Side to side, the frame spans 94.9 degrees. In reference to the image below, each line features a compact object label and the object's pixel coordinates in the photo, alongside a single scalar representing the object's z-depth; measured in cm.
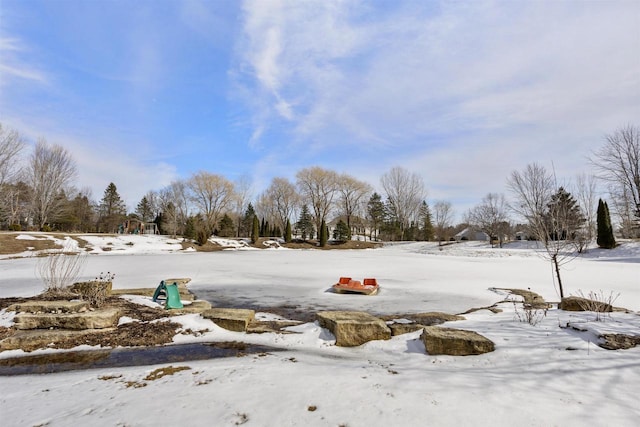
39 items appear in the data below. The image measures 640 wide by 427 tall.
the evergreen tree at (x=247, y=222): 5738
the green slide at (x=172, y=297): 680
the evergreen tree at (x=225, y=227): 4941
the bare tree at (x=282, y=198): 5306
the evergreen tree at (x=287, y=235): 4256
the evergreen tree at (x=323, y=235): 4106
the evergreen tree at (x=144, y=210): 6103
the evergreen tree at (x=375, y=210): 5106
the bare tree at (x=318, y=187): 4753
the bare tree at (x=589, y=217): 3196
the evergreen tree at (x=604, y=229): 2457
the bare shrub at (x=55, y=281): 686
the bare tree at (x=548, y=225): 786
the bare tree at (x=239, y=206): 5212
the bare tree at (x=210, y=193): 4697
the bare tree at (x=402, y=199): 5169
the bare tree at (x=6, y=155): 2556
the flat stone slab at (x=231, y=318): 554
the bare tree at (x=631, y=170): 2344
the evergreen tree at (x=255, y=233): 4059
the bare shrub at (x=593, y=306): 526
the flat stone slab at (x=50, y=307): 537
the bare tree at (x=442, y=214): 6157
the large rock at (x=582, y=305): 529
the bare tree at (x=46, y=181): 3294
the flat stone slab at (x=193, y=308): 622
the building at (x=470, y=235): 5394
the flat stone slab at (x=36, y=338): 452
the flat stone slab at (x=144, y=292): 835
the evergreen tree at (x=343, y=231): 4510
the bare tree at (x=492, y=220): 3653
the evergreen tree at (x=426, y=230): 4862
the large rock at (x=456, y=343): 389
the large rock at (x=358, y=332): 482
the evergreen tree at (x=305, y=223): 5284
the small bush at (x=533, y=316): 475
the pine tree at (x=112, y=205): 4997
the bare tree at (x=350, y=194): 4822
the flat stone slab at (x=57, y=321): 502
